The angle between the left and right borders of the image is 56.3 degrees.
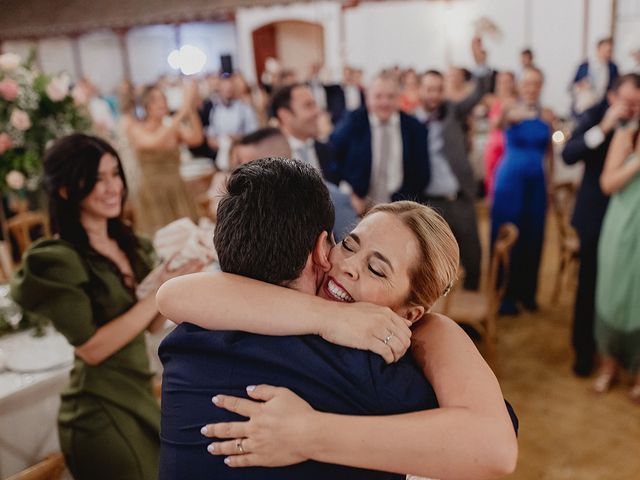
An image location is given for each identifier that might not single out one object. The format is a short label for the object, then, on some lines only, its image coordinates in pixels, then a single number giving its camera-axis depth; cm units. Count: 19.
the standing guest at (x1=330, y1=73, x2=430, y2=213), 367
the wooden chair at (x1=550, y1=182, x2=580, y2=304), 401
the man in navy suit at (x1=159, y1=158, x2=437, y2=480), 85
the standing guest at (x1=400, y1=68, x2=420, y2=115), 719
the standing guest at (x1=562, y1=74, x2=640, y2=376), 296
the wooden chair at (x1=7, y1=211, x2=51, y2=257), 359
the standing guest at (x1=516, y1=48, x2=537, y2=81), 805
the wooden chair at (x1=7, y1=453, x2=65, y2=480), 127
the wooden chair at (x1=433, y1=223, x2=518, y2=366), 300
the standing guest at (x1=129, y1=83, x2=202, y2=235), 482
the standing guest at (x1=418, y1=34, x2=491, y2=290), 405
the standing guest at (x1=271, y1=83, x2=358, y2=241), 317
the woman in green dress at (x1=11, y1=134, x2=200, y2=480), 156
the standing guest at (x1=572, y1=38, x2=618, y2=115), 732
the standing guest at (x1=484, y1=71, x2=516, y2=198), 554
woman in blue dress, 393
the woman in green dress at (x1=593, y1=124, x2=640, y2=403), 277
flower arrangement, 268
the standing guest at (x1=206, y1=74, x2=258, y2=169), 682
